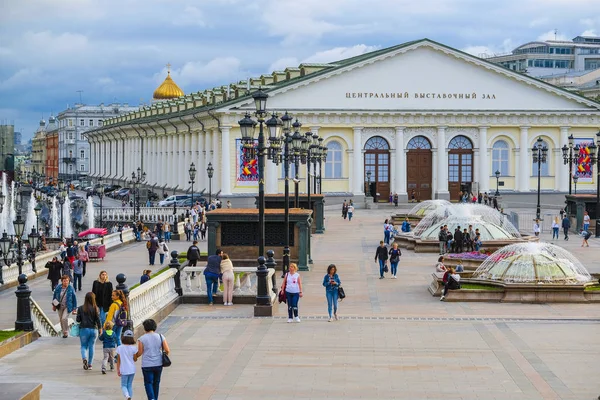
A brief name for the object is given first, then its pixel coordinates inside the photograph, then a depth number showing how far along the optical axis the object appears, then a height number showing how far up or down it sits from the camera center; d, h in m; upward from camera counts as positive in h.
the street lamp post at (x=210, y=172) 77.64 -0.39
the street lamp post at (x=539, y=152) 71.95 +1.02
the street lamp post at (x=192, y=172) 74.75 -0.37
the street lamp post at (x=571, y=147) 67.99 +0.93
